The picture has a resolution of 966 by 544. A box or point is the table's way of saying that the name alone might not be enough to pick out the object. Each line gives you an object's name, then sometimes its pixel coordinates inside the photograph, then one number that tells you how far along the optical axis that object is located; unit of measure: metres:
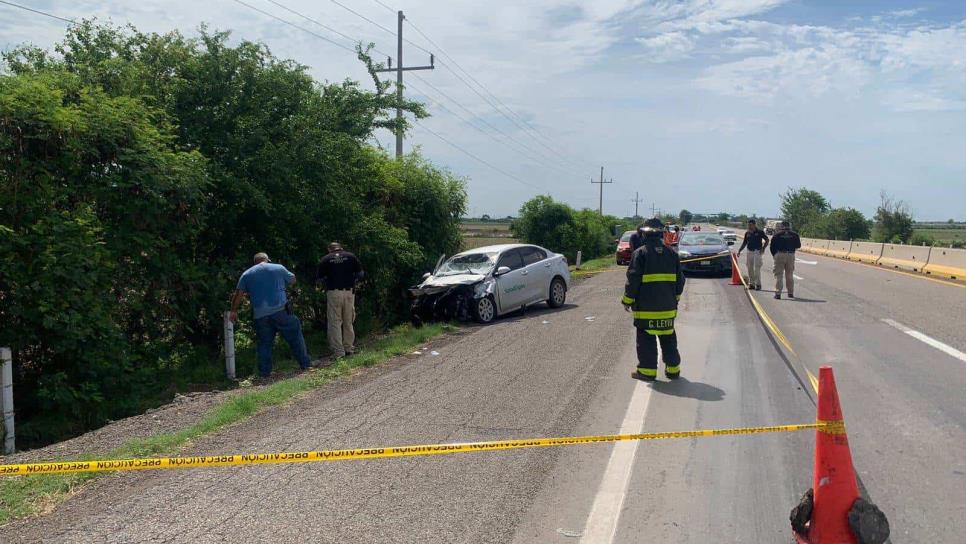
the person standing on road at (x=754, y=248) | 17.69
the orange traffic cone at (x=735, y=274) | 19.89
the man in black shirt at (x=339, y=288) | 11.25
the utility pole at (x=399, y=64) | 26.28
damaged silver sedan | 13.93
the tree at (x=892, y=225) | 68.06
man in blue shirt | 9.74
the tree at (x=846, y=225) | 83.56
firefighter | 7.78
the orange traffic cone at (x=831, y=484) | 3.73
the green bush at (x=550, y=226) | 39.62
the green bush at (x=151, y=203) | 7.80
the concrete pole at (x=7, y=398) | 6.92
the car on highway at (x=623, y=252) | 29.25
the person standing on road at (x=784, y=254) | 15.88
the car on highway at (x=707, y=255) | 21.89
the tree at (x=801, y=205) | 116.53
